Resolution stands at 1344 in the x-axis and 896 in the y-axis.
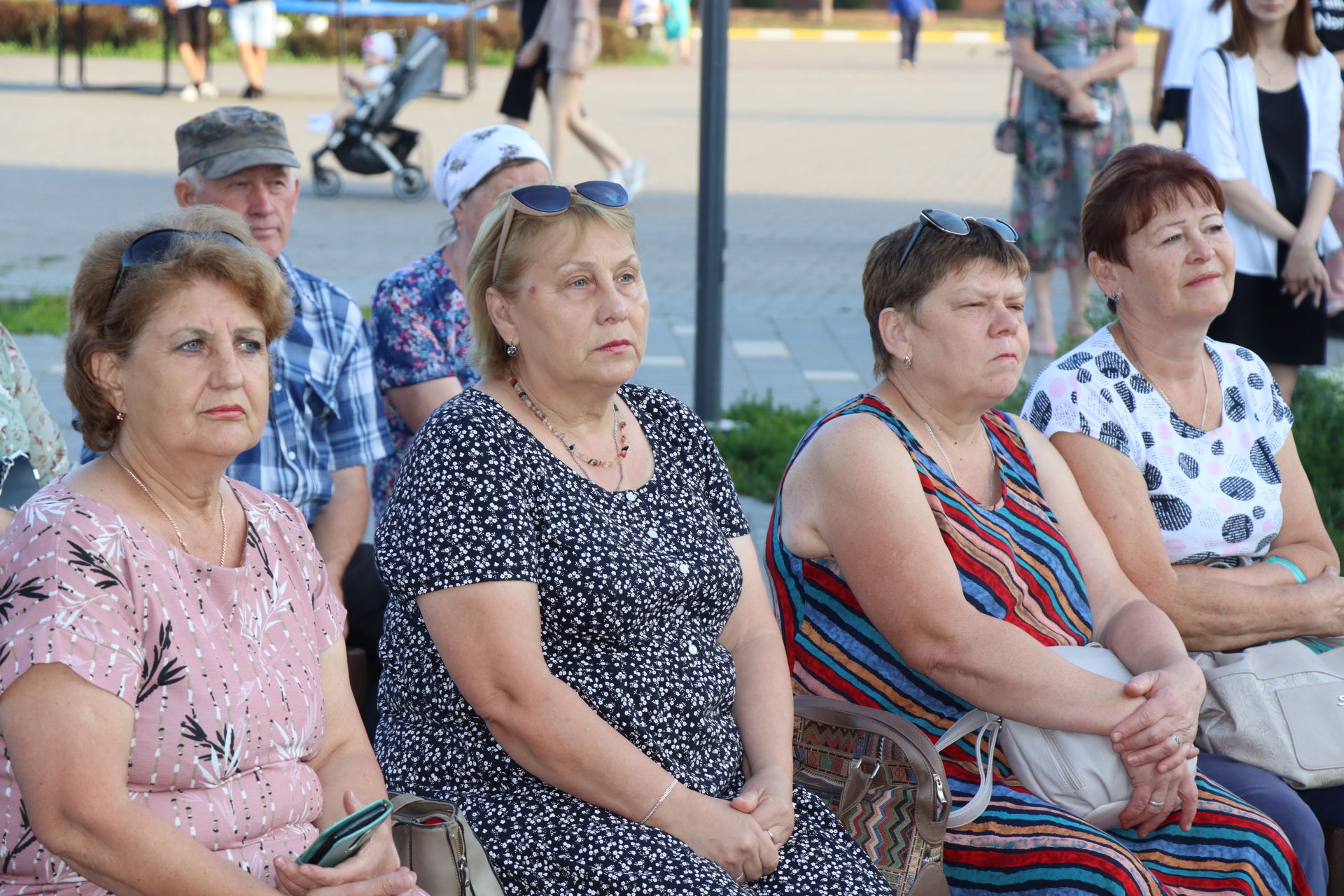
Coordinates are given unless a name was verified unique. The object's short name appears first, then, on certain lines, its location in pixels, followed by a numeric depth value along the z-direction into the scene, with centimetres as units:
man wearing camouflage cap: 700
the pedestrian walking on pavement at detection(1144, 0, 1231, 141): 1392
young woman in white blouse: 973
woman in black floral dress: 487
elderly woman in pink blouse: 388
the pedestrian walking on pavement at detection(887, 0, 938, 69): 5091
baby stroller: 2384
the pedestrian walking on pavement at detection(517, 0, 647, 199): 2014
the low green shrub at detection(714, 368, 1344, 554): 1141
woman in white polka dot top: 646
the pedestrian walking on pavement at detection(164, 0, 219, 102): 3562
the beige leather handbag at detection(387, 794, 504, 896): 457
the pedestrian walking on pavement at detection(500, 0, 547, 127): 2094
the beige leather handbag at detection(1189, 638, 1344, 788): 578
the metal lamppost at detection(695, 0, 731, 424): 1200
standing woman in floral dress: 1469
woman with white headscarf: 764
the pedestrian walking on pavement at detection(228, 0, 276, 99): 3581
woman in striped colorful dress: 542
